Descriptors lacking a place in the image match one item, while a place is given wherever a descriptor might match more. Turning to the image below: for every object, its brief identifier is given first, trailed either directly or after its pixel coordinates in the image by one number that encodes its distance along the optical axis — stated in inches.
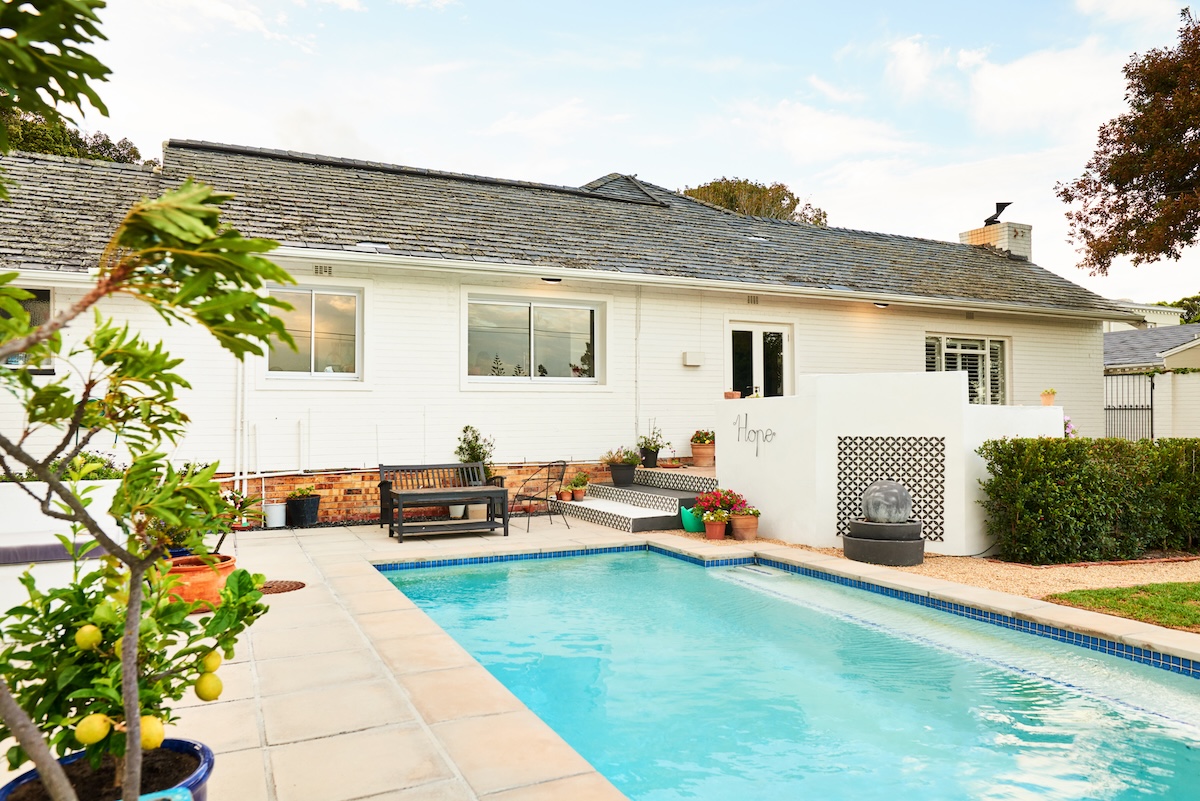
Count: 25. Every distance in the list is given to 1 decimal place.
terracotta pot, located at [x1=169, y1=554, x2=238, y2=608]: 198.1
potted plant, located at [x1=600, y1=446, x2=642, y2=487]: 428.1
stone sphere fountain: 276.8
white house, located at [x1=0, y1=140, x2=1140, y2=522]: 368.2
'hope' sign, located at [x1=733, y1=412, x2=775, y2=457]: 340.6
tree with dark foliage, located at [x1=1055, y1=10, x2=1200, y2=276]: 486.0
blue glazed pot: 68.2
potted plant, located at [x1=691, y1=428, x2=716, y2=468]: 455.8
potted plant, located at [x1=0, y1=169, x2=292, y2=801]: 50.2
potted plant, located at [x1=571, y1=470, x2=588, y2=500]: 423.2
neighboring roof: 806.5
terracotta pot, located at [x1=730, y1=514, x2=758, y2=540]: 336.5
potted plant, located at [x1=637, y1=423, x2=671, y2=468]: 447.2
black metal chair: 419.5
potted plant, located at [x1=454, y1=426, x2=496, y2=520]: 398.6
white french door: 486.6
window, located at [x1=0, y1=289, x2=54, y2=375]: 339.9
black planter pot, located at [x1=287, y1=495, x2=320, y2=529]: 361.7
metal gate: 708.0
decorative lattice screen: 302.7
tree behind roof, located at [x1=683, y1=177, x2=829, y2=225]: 1149.7
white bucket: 360.5
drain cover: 226.3
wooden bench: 329.4
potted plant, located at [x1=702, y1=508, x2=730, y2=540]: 336.8
